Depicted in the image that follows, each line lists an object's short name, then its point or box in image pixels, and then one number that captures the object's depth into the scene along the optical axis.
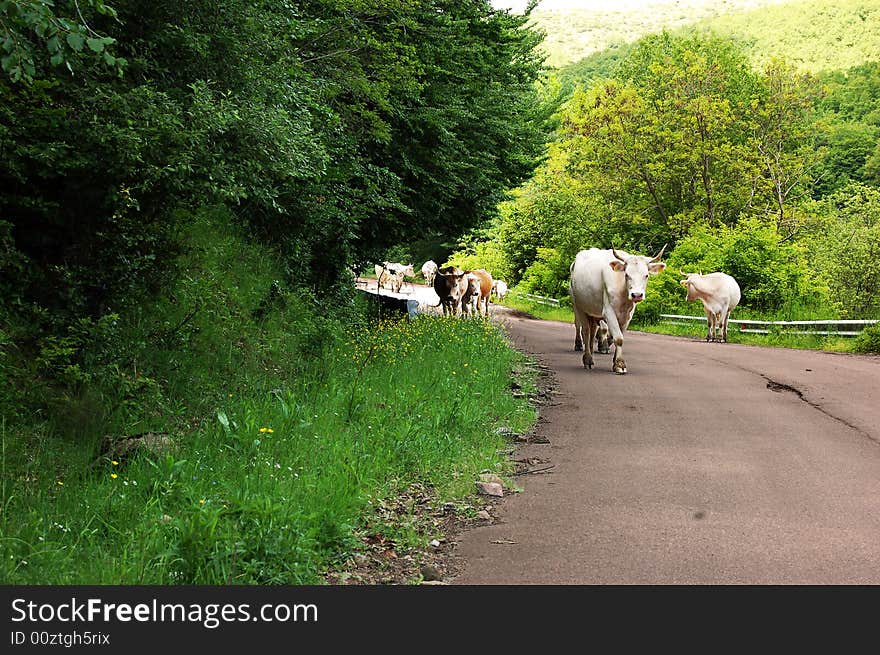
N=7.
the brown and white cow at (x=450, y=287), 29.83
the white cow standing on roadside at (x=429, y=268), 58.16
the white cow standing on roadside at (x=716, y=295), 29.67
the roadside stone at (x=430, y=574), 5.72
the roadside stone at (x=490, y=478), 8.32
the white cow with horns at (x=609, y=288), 17.22
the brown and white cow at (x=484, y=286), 35.41
